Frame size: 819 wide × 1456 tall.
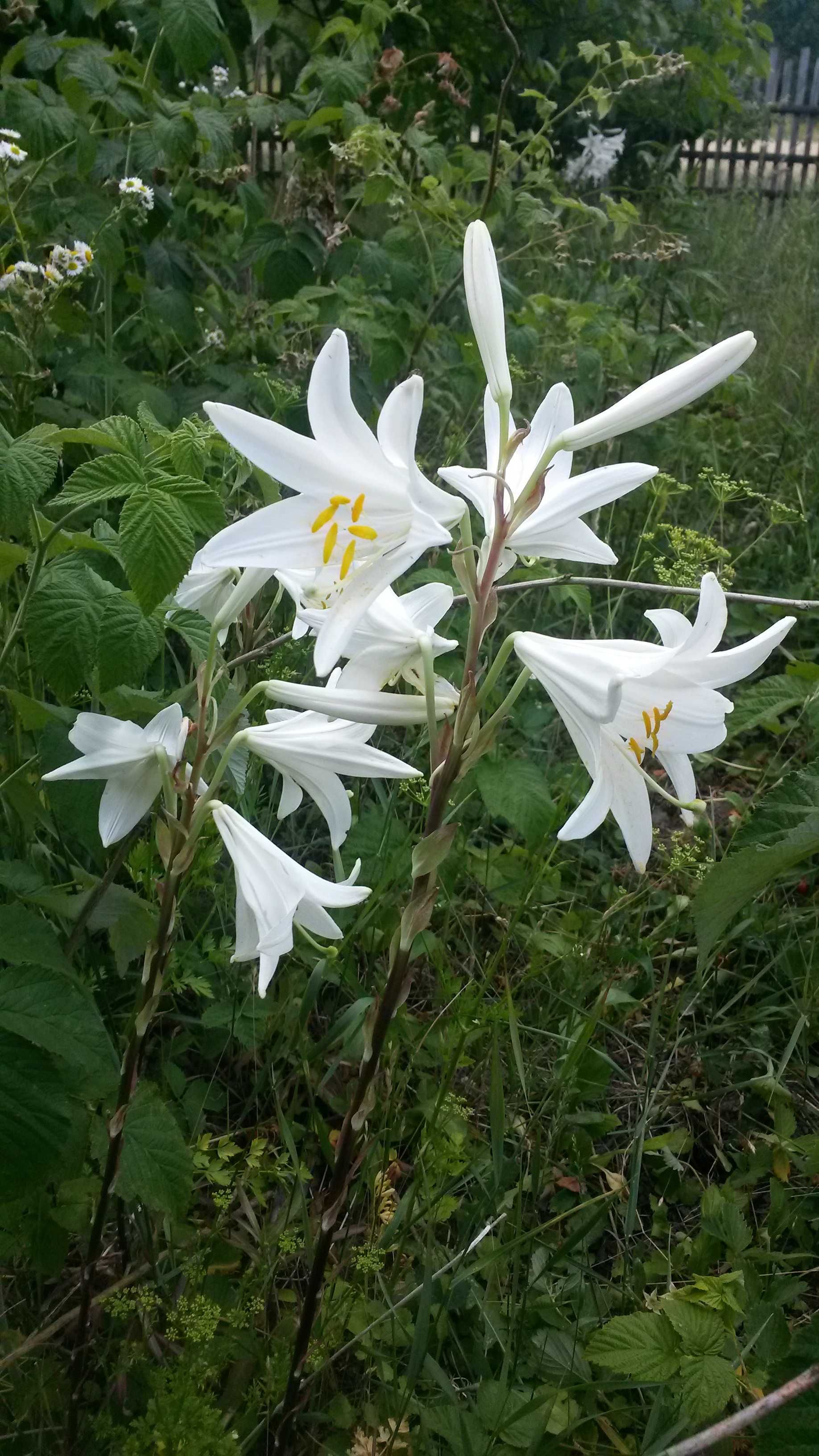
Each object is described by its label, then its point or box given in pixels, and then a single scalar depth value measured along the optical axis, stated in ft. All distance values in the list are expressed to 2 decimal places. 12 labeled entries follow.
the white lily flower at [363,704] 1.23
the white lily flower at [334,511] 1.17
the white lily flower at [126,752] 1.45
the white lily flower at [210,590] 1.54
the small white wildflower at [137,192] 3.21
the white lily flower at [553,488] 1.28
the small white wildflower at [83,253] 2.96
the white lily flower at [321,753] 1.41
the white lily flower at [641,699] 1.25
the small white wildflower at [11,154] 2.91
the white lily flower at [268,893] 1.39
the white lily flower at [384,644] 1.30
